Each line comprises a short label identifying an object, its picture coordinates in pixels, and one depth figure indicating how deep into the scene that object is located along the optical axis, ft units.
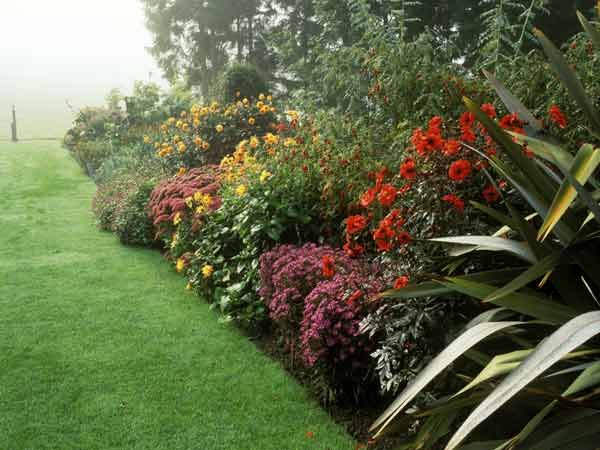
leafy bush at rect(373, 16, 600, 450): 4.59
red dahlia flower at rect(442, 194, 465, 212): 8.08
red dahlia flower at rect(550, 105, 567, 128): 8.15
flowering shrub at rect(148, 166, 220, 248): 18.47
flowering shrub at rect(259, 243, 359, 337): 11.36
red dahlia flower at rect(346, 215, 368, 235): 9.10
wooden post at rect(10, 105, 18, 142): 72.38
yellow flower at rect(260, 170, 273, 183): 15.64
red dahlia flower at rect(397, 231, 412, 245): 8.05
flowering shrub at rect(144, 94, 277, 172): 27.61
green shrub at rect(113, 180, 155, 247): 23.44
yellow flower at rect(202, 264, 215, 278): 16.03
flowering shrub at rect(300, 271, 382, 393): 9.57
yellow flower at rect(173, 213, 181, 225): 18.89
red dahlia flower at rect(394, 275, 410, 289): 7.97
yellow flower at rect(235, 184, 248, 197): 16.22
